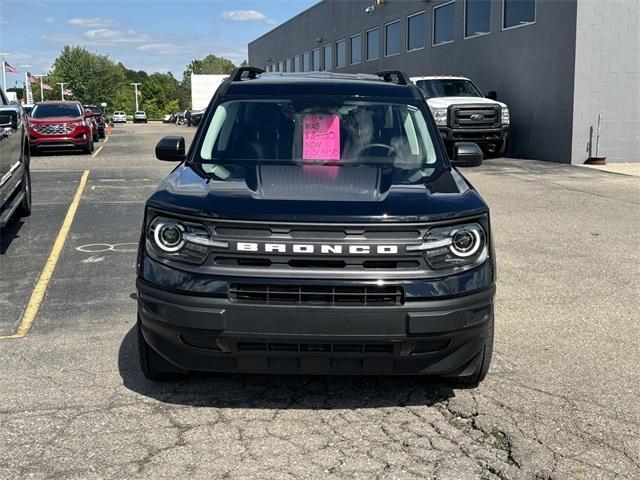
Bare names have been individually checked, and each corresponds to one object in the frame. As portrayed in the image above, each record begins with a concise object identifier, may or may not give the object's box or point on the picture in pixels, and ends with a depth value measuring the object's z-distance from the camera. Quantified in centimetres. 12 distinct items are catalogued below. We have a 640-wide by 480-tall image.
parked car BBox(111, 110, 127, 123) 8794
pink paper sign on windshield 475
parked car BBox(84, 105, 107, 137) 3331
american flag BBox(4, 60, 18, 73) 5760
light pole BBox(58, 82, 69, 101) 9384
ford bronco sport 350
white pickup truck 1898
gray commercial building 1859
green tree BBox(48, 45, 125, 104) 9575
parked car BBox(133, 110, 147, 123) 9212
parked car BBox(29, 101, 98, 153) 2084
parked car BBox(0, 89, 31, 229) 749
